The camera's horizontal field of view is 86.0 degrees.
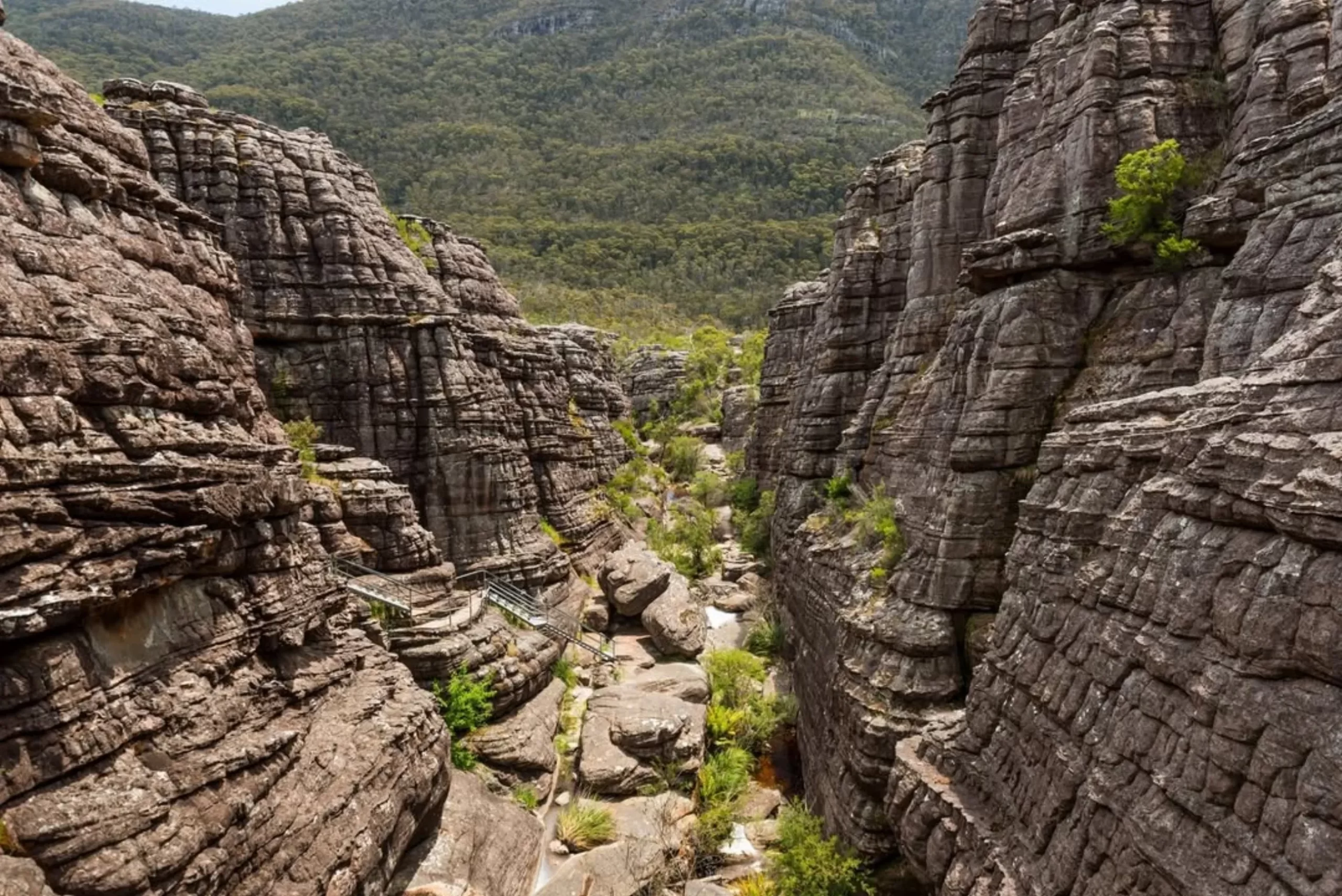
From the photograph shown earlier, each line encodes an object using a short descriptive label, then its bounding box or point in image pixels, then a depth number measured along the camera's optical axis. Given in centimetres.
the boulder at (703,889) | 1920
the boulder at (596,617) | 3503
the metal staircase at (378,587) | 2316
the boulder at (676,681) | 2880
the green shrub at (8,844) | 922
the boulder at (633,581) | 3522
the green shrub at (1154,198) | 1781
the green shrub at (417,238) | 3494
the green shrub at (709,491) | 5981
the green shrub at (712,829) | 2194
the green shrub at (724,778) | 2411
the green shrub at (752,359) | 8106
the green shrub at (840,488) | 3009
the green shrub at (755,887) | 1962
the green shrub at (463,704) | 2216
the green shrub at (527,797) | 2134
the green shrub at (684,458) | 7275
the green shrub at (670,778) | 2361
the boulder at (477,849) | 1603
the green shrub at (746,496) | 5356
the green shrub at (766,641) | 3578
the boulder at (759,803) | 2422
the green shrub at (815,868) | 1781
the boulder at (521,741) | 2247
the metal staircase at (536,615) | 2914
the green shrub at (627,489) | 4609
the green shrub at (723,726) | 2767
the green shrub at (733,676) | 3031
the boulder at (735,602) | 4141
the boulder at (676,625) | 3291
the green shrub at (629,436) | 6000
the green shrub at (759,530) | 4725
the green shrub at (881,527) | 2277
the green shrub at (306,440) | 2412
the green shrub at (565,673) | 2898
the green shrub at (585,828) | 2023
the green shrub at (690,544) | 4722
